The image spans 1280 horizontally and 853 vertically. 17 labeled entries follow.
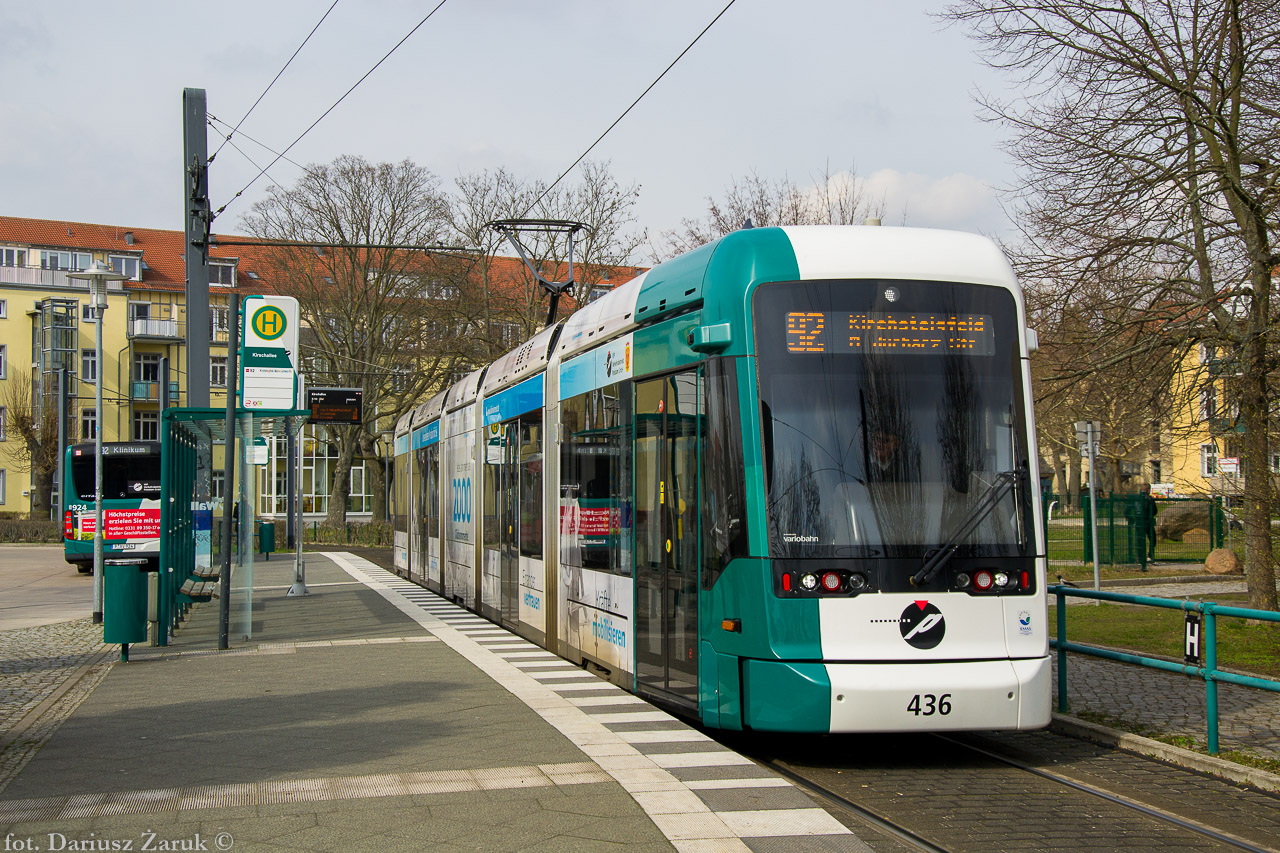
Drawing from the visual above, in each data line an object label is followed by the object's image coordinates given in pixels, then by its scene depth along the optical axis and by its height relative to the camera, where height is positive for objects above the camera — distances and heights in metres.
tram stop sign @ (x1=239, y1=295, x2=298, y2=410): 15.62 +2.00
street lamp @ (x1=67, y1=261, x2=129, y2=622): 17.88 +2.34
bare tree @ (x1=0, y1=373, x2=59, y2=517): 61.12 +4.12
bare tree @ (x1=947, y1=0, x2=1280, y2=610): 15.00 +3.76
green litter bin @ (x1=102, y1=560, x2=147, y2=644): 12.64 -0.86
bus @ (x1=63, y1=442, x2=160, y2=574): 31.16 +0.17
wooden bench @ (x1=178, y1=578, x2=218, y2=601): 16.11 -0.95
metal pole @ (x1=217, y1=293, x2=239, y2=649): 13.94 +0.23
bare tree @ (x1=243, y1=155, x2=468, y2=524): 46.34 +8.48
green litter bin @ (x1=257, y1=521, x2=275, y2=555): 38.88 -0.70
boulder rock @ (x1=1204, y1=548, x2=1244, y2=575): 26.93 -1.53
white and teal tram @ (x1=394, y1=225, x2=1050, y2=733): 7.55 +0.07
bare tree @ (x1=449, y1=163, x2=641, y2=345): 42.06 +8.42
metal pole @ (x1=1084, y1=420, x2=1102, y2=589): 20.41 +0.09
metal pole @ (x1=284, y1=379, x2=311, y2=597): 23.31 -1.08
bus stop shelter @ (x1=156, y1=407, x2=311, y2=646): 14.51 +0.08
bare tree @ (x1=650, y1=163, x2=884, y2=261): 32.84 +7.44
